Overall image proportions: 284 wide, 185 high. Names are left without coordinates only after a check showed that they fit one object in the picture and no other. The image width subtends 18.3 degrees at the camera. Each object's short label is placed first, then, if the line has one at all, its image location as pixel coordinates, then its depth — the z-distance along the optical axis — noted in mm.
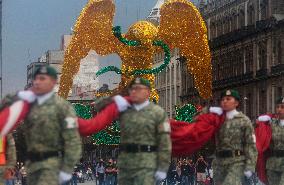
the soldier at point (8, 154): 11773
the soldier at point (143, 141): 10969
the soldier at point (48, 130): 10000
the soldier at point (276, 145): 13977
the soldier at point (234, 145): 12344
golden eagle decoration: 24203
